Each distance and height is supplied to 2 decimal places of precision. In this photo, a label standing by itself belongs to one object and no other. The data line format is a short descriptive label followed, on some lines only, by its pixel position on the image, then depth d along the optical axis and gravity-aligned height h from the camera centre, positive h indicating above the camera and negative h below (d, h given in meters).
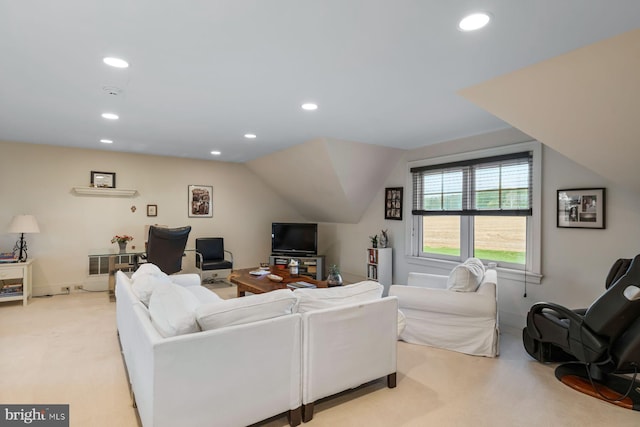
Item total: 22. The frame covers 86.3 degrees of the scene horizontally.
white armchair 3.24 -1.03
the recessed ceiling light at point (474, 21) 1.81 +1.05
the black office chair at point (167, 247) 4.81 -0.51
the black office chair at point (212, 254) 5.93 -0.78
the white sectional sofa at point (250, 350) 1.78 -0.83
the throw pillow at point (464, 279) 3.37 -0.66
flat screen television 6.70 -0.51
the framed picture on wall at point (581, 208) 3.39 +0.06
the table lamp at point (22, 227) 4.79 -0.21
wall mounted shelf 5.53 +0.35
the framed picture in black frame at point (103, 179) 5.67 +0.55
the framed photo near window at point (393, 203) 5.60 +0.17
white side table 4.66 -0.89
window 4.02 +0.09
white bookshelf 5.55 -0.85
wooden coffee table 4.12 -0.89
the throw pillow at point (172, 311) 1.90 -0.58
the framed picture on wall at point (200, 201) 6.54 +0.22
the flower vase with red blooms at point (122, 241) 5.41 -0.46
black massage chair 2.36 -0.95
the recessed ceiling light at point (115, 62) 2.38 +1.07
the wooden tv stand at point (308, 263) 6.45 -0.98
